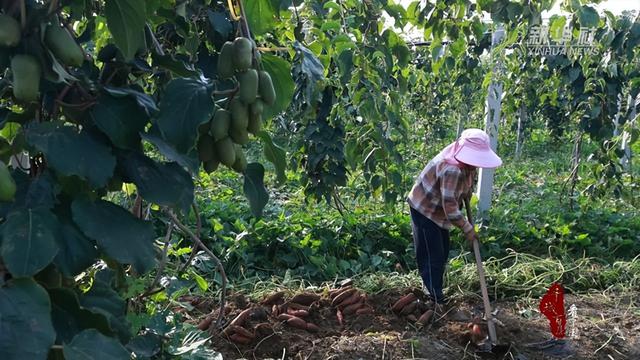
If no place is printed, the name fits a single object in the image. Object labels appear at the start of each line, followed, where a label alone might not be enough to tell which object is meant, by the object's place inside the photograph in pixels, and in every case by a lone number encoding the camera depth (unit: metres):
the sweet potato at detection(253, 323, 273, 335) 3.65
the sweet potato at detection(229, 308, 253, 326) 3.72
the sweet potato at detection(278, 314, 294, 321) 3.88
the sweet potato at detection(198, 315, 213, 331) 3.72
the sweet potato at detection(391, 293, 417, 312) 4.24
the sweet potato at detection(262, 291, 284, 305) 4.18
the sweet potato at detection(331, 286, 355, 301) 4.24
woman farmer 4.08
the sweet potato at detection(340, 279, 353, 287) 4.48
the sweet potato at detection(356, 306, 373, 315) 4.11
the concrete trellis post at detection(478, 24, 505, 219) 5.95
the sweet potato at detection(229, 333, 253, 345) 3.59
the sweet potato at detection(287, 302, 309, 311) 4.09
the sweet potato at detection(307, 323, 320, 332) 3.86
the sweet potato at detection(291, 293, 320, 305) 4.18
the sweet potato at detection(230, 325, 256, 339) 3.61
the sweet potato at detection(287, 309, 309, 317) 3.98
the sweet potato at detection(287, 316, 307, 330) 3.83
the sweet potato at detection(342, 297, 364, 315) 4.12
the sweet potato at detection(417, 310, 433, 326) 4.07
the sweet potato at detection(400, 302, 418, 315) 4.21
